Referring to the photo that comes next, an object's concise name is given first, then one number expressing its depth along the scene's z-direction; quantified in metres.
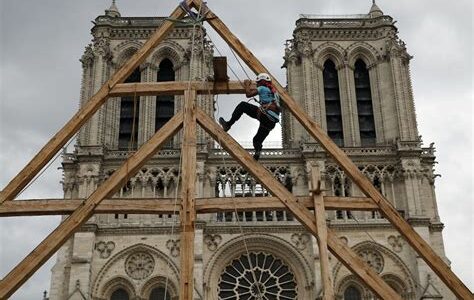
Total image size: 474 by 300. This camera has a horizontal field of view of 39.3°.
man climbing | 11.59
